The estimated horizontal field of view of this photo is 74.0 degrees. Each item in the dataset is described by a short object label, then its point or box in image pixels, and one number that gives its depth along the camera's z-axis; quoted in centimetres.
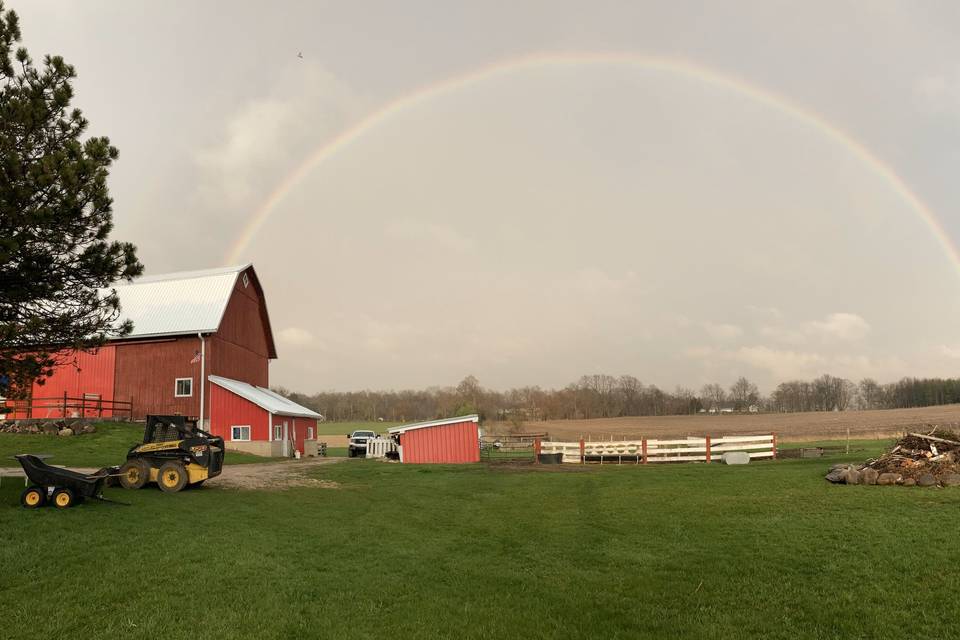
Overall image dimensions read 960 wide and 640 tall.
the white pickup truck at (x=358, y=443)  4321
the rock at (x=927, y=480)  1692
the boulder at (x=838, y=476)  1861
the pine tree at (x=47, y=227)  1310
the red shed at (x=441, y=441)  3544
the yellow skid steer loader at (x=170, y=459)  1824
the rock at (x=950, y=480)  1675
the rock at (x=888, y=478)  1777
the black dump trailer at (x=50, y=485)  1398
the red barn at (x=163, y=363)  3803
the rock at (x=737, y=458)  2844
